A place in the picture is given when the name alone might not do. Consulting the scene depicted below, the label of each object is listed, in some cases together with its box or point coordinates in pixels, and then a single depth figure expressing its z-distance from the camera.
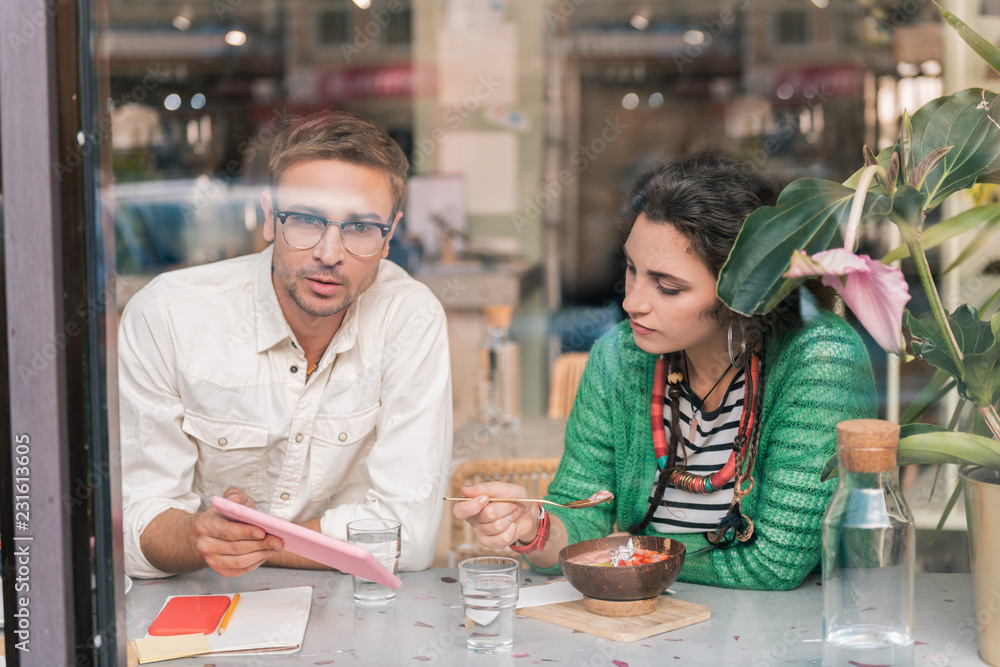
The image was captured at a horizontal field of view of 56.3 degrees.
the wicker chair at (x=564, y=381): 2.79
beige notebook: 0.98
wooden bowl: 1.05
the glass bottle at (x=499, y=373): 2.58
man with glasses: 1.33
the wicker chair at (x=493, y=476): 1.92
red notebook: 1.03
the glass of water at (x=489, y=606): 1.00
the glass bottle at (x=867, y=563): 0.89
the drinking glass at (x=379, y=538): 1.15
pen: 1.04
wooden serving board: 1.01
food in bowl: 1.14
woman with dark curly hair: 1.23
